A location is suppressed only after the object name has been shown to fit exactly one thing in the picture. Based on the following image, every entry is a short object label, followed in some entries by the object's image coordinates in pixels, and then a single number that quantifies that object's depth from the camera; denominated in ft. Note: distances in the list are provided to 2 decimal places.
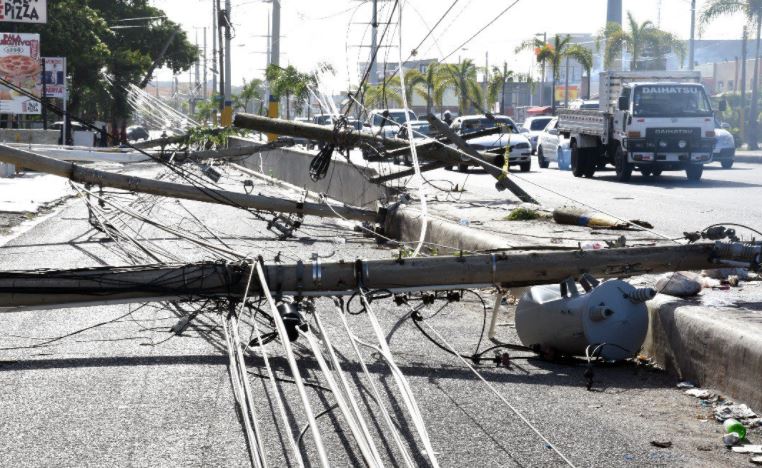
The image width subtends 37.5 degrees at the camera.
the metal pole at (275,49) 127.75
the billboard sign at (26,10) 146.10
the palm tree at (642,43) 218.79
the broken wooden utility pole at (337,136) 50.44
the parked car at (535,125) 150.30
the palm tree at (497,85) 243.40
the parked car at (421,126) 127.38
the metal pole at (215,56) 203.86
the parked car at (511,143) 112.98
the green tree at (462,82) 229.66
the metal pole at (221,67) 161.85
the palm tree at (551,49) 222.69
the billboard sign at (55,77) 145.38
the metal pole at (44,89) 129.95
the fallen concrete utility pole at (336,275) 24.03
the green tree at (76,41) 172.35
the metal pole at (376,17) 40.10
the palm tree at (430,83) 230.27
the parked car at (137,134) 255.37
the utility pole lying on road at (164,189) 43.24
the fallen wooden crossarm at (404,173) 53.88
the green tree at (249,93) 252.62
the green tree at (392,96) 160.52
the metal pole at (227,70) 143.84
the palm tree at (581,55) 213.87
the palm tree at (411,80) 232.53
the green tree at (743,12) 194.90
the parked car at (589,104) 129.08
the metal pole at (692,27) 209.95
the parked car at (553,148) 116.37
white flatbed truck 88.99
